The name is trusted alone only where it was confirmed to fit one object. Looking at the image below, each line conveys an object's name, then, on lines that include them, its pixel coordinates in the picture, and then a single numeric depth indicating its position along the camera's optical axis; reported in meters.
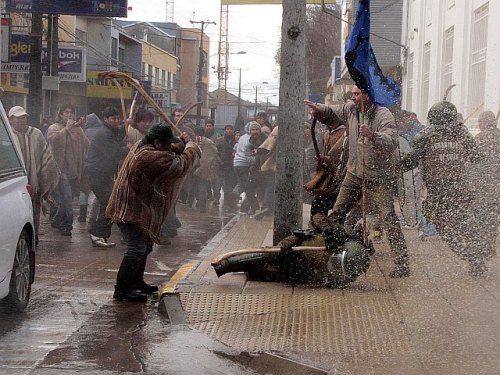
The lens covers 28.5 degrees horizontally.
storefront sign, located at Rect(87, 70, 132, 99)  47.75
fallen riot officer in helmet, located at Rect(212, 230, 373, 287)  8.08
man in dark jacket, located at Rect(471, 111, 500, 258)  8.88
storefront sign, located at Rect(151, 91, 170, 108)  51.46
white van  7.07
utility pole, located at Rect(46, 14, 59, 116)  26.67
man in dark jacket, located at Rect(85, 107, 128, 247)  12.09
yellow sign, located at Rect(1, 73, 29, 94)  33.86
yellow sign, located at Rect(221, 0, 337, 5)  13.18
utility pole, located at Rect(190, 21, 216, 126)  59.93
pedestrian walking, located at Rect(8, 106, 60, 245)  11.45
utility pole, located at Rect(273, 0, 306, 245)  9.11
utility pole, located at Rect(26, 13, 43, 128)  22.94
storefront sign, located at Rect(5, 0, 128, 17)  21.28
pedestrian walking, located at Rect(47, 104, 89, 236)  13.81
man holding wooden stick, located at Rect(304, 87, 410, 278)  8.66
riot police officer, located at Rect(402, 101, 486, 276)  8.88
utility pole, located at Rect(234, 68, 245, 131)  55.98
